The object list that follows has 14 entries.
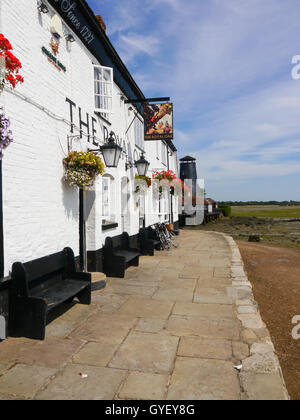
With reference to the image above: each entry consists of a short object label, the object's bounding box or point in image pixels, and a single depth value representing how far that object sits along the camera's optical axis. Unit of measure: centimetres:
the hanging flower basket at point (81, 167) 532
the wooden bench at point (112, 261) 688
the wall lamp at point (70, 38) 565
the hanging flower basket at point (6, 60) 313
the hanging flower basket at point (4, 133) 301
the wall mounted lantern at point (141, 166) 927
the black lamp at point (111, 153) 598
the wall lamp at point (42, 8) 474
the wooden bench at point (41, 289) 374
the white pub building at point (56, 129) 409
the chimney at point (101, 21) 735
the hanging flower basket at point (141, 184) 994
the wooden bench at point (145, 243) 1002
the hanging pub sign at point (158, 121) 981
